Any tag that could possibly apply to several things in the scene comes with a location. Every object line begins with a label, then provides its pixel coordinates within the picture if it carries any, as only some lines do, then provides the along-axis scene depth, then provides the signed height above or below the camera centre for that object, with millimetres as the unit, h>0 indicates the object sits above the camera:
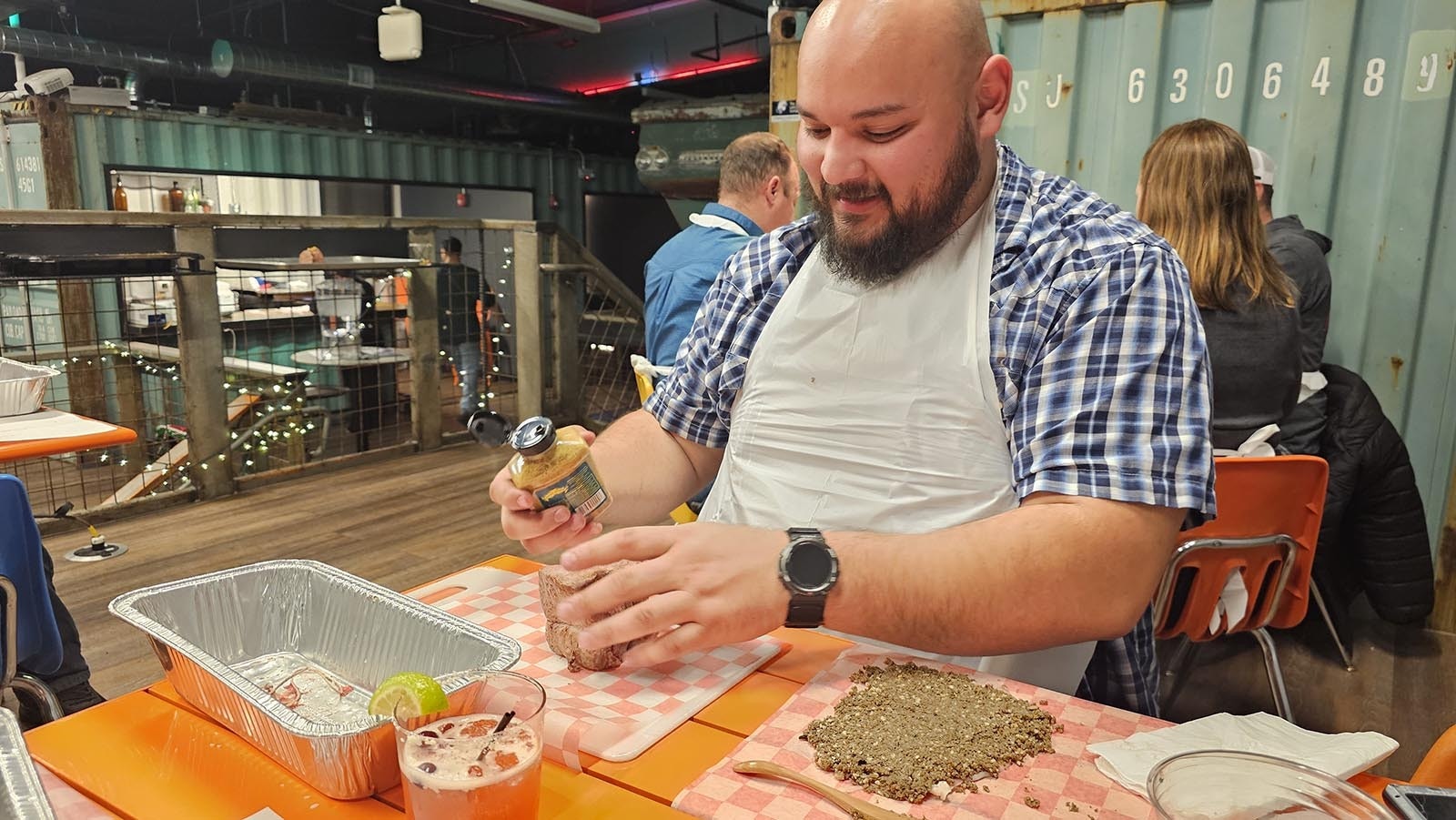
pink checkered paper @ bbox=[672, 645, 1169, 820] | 899 -525
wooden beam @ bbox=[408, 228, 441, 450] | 5977 -631
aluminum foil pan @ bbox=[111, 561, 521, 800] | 937 -497
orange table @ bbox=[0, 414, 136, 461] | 2736 -594
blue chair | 1927 -767
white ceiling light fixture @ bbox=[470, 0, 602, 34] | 7492 +2024
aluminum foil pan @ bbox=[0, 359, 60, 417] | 3104 -461
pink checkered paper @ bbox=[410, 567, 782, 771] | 1015 -530
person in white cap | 2975 -78
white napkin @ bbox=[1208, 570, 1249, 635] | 2320 -842
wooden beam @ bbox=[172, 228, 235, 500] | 4668 -610
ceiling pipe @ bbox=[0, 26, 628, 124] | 7348 +1637
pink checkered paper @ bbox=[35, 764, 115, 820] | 902 -544
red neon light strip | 10664 +2213
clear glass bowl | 762 -433
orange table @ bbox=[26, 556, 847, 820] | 924 -544
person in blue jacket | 3467 +110
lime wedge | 890 -428
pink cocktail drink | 829 -466
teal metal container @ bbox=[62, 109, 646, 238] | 8398 +1063
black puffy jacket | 3150 -822
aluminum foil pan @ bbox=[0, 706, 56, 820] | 812 -477
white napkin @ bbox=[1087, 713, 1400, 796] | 954 -515
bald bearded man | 1190 -223
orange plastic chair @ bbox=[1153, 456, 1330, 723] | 2170 -690
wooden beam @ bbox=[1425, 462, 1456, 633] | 3303 -1106
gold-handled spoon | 877 -517
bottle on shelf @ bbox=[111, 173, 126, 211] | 8312 +458
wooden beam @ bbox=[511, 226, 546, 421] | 6422 -496
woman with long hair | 2512 +0
